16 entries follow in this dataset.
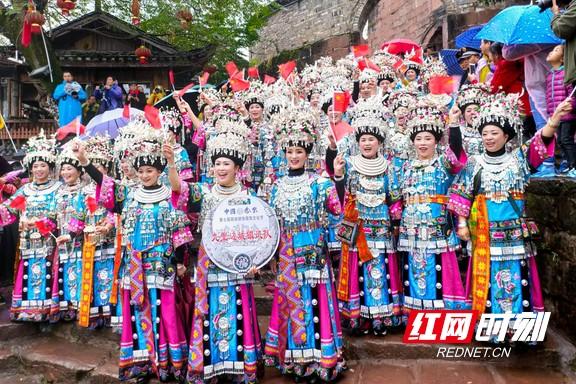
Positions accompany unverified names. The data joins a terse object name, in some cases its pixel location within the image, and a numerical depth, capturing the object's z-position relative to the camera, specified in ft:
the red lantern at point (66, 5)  28.45
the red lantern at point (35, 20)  27.94
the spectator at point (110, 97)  40.13
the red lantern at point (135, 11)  33.71
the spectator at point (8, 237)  20.54
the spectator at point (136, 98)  42.80
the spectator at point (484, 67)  21.04
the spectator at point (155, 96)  37.14
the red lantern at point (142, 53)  44.65
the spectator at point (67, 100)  33.50
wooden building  48.80
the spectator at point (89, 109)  38.01
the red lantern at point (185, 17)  35.79
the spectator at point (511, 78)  18.57
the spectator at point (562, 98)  15.16
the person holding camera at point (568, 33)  12.35
